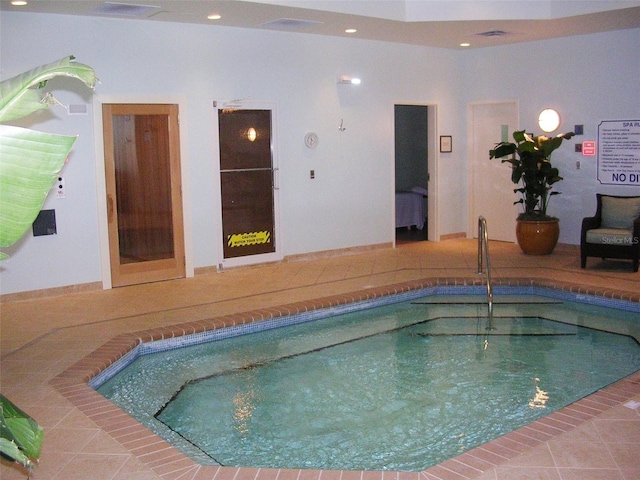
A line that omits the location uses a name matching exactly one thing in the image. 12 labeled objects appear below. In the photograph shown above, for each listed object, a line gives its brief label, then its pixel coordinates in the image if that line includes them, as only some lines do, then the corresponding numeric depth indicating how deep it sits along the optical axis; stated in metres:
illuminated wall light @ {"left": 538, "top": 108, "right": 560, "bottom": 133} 9.35
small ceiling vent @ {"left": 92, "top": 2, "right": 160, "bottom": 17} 6.63
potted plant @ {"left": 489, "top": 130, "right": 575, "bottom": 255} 8.89
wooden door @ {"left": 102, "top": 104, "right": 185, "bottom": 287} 7.44
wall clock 8.86
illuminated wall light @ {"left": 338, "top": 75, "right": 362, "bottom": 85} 9.00
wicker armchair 7.79
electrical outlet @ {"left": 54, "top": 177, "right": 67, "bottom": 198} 7.07
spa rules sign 8.62
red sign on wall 9.03
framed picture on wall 10.38
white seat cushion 7.82
